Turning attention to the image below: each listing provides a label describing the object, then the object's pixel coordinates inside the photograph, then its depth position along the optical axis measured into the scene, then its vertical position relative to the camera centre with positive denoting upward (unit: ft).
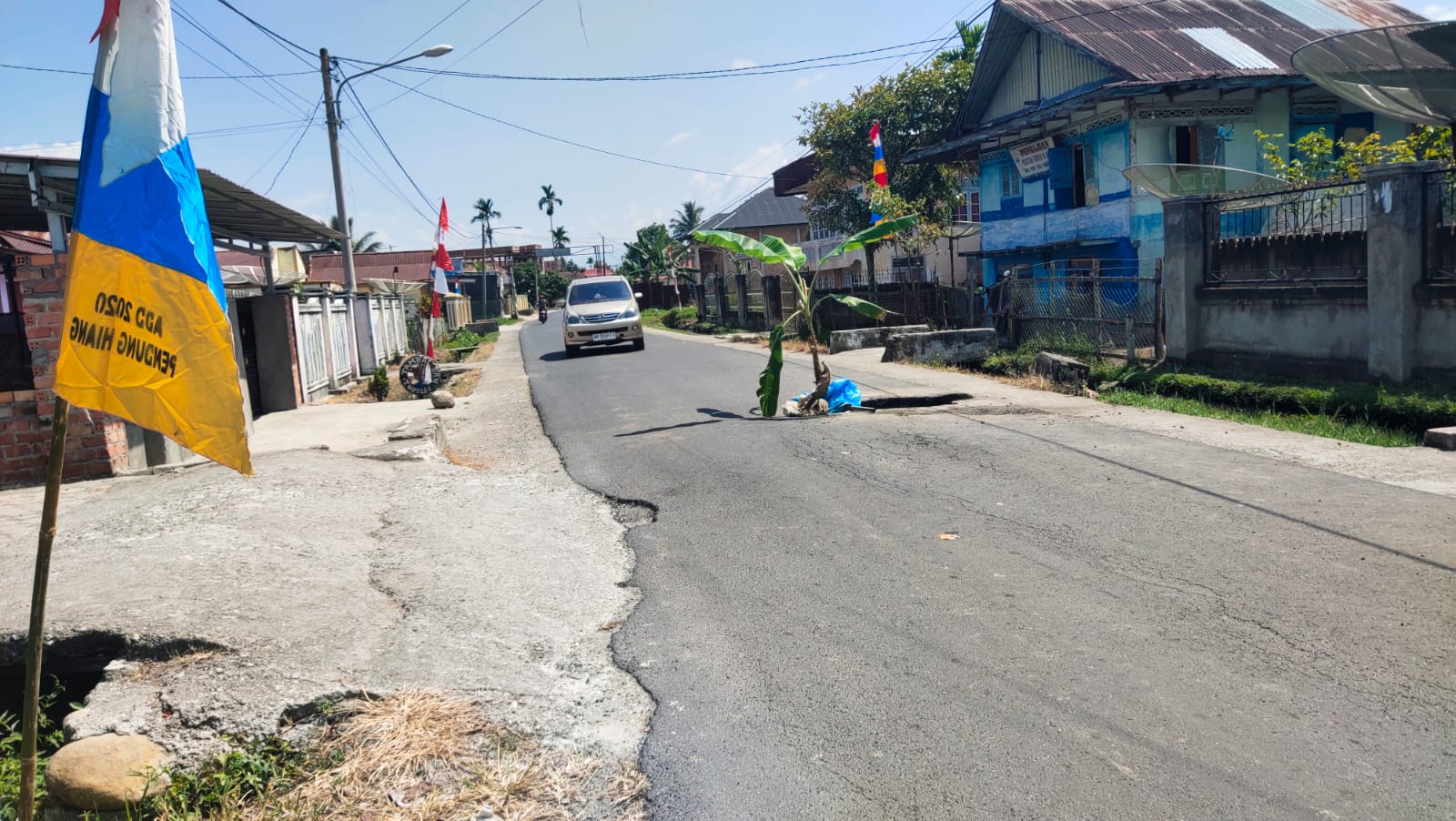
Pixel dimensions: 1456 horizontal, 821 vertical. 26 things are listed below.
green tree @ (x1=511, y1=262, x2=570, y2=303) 334.85 +14.34
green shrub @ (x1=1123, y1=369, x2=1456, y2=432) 28.58 -3.92
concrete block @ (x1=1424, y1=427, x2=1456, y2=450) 26.43 -4.51
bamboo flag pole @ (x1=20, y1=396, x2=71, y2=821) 8.53 -2.38
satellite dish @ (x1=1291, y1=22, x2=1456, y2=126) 31.09 +6.73
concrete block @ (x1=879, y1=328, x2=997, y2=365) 54.85 -2.61
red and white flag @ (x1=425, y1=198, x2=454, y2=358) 63.46 +4.22
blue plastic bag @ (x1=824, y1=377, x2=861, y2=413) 37.19 -3.42
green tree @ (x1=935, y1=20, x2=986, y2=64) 105.81 +30.52
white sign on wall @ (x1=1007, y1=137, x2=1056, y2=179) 75.61 +10.54
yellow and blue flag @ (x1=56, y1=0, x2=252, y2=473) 8.84 +0.65
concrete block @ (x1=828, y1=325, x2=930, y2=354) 67.82 -2.29
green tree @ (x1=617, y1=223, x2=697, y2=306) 210.38 +13.25
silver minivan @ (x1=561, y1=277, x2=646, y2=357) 72.79 +0.09
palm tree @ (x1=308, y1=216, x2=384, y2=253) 239.67 +21.99
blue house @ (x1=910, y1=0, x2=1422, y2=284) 66.18 +12.36
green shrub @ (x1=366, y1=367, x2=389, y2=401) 53.52 -2.75
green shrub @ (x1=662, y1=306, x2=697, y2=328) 141.49 -0.30
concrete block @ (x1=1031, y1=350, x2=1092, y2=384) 42.93 -3.37
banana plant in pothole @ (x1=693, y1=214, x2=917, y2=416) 35.91 +1.97
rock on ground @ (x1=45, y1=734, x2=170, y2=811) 10.77 -4.63
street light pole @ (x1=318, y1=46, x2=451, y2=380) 65.21 +12.66
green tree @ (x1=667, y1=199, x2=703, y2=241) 273.33 +26.89
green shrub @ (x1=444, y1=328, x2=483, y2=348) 110.49 -1.32
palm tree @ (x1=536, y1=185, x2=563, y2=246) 345.92 +42.50
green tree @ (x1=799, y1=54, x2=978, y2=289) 95.81 +16.85
